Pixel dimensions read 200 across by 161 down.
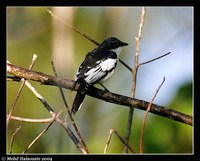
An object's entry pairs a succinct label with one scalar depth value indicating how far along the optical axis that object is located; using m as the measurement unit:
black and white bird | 8.28
